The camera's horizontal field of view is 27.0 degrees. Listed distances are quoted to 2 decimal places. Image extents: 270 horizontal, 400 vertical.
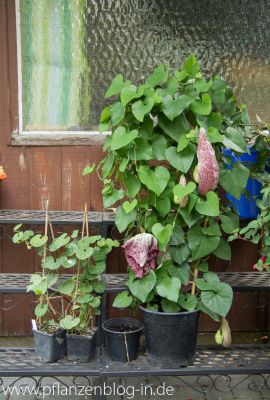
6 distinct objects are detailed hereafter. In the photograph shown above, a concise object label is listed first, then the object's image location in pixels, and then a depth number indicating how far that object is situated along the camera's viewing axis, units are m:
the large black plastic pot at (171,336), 2.66
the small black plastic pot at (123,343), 2.76
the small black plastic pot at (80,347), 2.76
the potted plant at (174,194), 2.61
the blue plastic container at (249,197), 3.11
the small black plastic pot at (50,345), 2.76
